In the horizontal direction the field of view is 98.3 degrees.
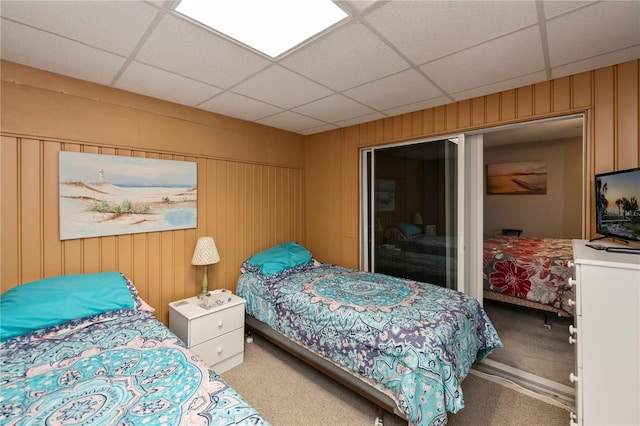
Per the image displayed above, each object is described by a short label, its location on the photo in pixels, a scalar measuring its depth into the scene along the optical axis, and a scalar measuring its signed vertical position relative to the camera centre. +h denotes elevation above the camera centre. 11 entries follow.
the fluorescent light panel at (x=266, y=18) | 1.41 +1.06
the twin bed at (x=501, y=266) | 3.10 -0.67
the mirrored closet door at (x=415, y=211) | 2.91 +0.00
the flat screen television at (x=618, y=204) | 1.61 +0.04
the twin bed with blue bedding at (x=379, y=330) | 1.65 -0.88
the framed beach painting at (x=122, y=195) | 2.16 +0.16
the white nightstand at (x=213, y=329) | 2.35 -1.04
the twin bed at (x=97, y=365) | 1.12 -0.79
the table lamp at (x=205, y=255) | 2.73 -0.42
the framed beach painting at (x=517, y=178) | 5.19 +0.64
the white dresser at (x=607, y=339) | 1.27 -0.62
